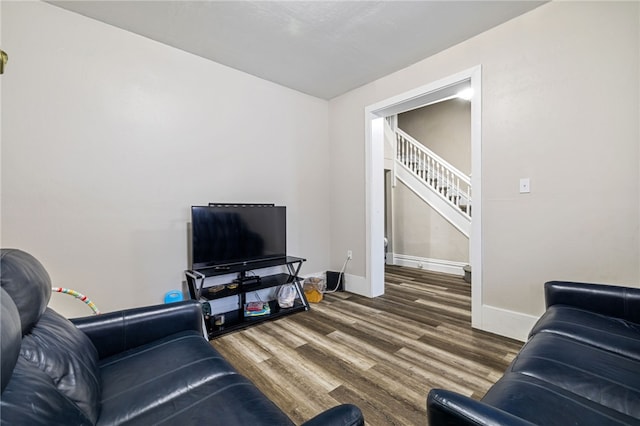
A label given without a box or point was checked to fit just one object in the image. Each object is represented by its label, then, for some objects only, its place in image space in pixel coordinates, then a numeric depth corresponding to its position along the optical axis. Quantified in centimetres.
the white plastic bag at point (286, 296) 294
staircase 469
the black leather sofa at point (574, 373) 77
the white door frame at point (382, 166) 247
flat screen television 245
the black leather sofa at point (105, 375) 69
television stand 244
